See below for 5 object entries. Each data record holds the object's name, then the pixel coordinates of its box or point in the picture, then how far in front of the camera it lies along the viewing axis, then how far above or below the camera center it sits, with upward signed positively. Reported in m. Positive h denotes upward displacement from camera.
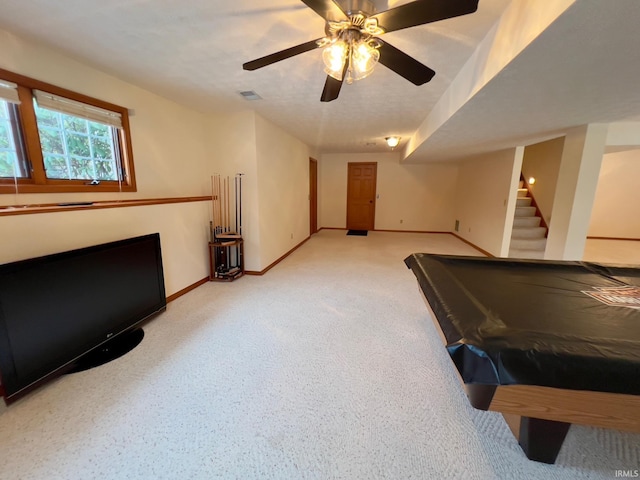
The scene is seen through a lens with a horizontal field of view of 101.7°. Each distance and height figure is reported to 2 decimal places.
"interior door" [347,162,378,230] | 7.16 -0.04
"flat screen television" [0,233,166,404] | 1.51 -0.81
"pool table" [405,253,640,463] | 0.92 -0.60
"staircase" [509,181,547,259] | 4.96 -0.73
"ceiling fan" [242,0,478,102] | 1.07 +0.76
